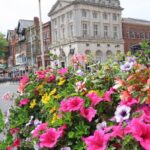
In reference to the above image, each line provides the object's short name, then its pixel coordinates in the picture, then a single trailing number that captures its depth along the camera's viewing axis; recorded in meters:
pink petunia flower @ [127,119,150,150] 1.04
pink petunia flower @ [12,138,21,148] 1.84
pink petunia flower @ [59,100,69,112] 1.40
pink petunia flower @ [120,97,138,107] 1.28
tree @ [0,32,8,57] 46.41
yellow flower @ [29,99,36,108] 1.97
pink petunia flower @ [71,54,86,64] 2.45
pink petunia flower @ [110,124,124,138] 1.13
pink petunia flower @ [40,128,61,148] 1.31
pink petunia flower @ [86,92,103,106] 1.41
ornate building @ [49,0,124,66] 32.18
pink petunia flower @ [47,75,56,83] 2.13
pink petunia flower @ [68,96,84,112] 1.38
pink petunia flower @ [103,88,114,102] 1.43
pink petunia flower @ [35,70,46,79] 2.23
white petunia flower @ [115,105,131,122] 1.23
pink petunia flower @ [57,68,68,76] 2.11
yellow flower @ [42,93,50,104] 1.78
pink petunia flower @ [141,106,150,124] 1.16
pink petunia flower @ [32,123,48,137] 1.44
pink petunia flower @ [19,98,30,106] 2.06
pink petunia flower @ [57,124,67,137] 1.35
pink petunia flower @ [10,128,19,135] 1.93
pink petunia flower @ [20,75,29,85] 2.36
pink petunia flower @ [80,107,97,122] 1.34
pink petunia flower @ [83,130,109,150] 1.13
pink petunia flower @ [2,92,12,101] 2.38
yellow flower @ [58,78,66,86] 1.95
